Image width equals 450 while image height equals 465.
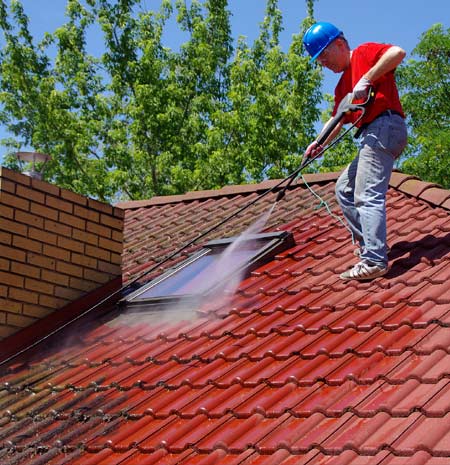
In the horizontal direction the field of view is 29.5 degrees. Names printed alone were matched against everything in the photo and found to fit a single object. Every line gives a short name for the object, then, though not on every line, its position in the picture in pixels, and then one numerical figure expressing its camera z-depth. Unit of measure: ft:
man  19.07
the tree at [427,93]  67.62
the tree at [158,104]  76.38
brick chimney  21.90
